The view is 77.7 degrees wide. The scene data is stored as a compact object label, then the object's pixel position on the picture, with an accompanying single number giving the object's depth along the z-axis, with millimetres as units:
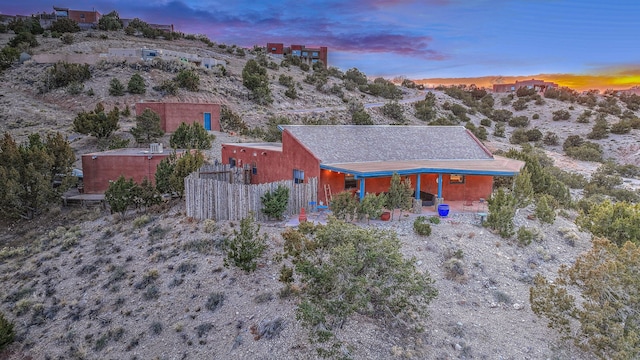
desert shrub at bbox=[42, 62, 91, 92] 44894
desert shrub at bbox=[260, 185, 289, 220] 15523
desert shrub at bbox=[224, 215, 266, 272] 11867
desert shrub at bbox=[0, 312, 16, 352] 10953
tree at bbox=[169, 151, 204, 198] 18938
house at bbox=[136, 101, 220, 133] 35219
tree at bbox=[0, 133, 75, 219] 19656
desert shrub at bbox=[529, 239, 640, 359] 8320
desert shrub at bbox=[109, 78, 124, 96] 43188
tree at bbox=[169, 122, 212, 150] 30095
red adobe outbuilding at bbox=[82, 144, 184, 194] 23453
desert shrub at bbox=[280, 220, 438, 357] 8703
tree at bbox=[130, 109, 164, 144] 32344
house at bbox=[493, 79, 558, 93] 93688
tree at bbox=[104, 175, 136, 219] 18544
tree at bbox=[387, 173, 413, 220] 15812
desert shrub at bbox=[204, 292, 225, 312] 10867
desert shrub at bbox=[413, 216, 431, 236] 14305
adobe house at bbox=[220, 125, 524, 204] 17453
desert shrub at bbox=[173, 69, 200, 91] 47475
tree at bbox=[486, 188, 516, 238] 15148
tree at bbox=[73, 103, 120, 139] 31484
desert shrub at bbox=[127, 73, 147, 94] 43781
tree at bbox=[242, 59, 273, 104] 51312
